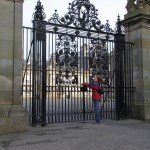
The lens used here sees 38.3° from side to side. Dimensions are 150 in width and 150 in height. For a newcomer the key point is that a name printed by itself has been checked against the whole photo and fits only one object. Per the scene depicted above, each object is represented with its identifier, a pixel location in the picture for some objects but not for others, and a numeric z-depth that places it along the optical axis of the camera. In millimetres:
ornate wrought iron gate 6904
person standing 7363
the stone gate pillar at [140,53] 8414
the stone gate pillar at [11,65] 5909
